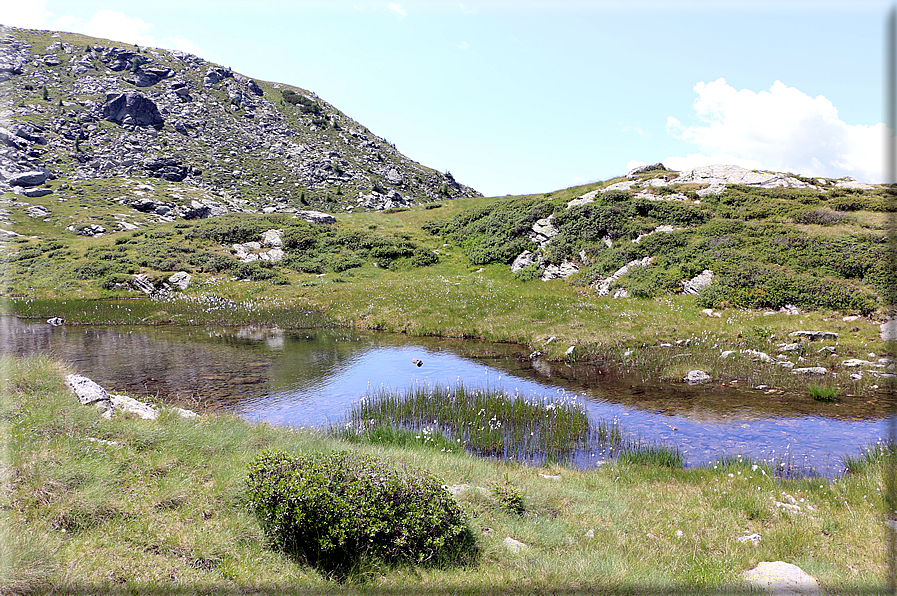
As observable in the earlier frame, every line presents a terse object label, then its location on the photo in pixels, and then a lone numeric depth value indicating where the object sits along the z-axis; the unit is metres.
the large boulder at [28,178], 82.72
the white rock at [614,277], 32.59
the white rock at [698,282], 28.14
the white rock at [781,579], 5.07
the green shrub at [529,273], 38.78
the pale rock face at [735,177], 43.69
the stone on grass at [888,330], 19.80
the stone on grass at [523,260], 41.12
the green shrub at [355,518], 5.68
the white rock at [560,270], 37.38
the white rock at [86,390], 9.19
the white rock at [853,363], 16.78
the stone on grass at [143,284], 39.47
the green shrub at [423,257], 47.50
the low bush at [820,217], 32.59
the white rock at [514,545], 6.13
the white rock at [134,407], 9.60
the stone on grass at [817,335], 20.05
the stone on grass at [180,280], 39.94
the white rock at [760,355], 17.78
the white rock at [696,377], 16.78
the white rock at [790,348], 18.86
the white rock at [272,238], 51.66
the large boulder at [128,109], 123.19
